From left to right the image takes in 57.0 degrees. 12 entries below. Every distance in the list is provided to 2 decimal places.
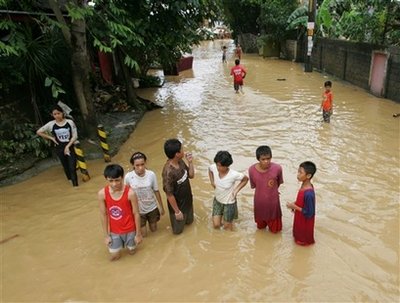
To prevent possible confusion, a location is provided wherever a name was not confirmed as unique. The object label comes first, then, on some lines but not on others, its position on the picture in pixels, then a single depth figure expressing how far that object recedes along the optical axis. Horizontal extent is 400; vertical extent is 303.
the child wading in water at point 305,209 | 4.51
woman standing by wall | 6.86
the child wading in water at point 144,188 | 4.84
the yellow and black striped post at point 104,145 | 7.88
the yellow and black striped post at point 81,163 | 7.25
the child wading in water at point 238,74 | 14.81
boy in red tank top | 4.34
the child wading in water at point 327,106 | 10.22
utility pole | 19.17
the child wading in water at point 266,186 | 4.73
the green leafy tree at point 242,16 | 33.03
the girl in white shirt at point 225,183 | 4.88
